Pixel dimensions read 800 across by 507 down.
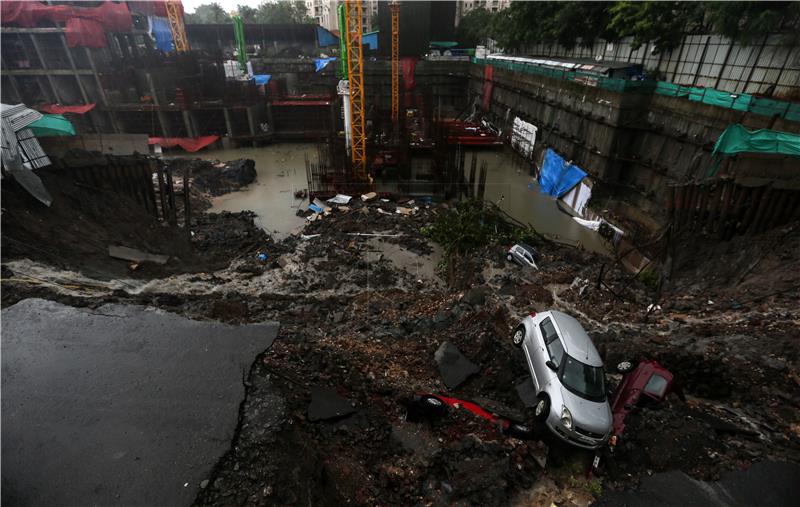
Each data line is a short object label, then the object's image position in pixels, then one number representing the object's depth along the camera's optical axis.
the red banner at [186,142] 28.26
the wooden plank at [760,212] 10.30
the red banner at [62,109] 29.81
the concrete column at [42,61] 32.12
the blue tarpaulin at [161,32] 42.81
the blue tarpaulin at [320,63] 40.48
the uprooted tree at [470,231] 14.11
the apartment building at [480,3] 70.50
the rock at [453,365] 7.05
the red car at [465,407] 5.65
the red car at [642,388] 6.34
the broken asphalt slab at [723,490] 5.18
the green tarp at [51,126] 12.84
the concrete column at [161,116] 29.27
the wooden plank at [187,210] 14.41
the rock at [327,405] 4.88
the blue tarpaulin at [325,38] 52.47
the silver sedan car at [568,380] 5.89
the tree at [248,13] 72.93
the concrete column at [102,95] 30.37
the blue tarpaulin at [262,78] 34.94
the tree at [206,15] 81.02
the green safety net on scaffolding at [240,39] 40.16
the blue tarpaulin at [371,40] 45.00
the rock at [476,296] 9.87
